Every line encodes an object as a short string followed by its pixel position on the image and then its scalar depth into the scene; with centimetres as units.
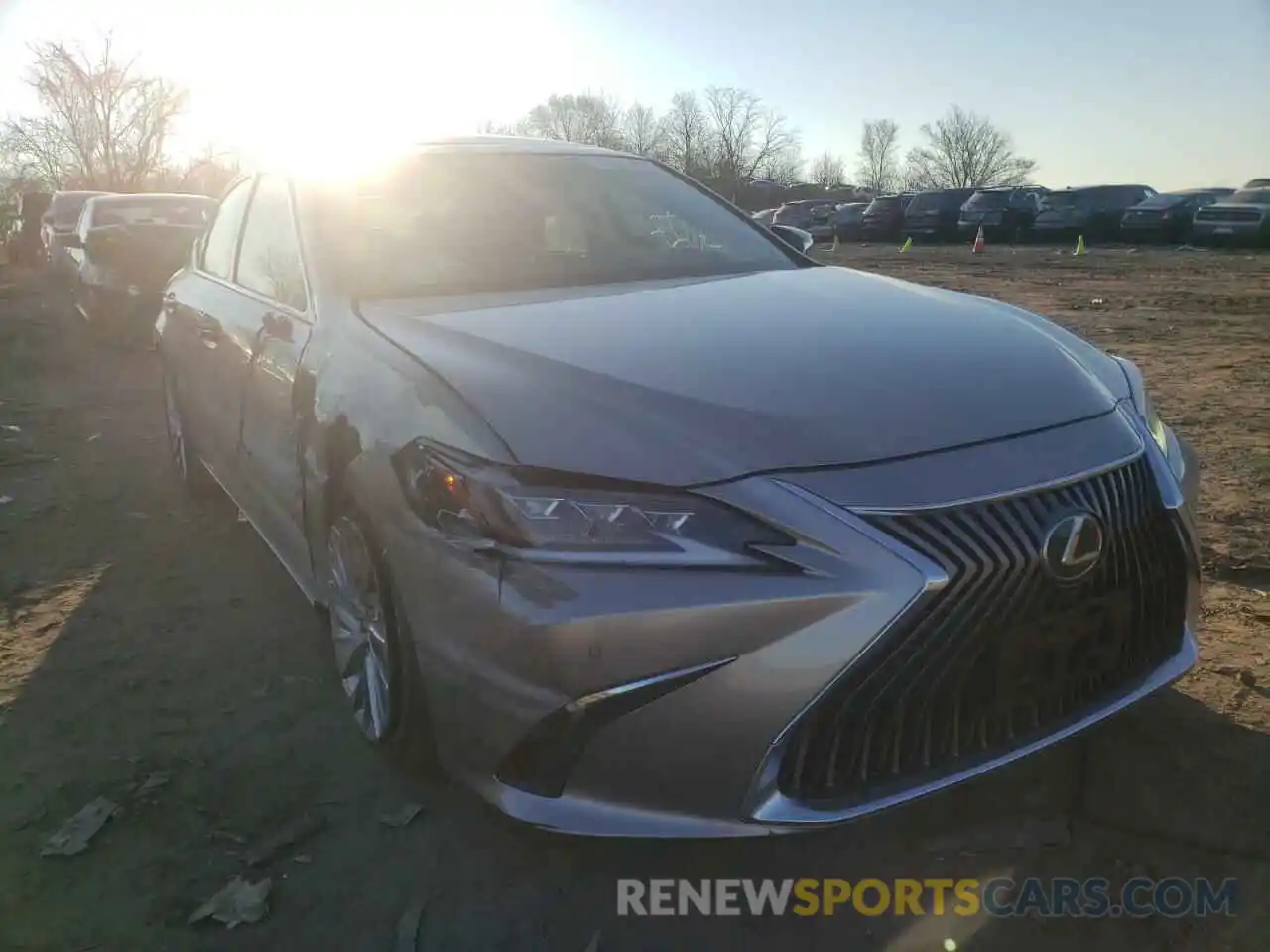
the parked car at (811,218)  3391
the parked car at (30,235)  2647
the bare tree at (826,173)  9288
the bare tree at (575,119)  7988
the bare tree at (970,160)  8812
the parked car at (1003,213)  2880
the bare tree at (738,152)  7912
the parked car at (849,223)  3278
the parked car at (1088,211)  2708
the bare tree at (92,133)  4569
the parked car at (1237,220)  2266
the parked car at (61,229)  1772
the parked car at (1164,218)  2547
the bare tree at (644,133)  8056
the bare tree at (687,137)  7925
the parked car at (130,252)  892
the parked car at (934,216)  3036
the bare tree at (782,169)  8500
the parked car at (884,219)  3183
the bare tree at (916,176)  9288
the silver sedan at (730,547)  194
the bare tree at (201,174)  4238
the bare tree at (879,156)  9706
